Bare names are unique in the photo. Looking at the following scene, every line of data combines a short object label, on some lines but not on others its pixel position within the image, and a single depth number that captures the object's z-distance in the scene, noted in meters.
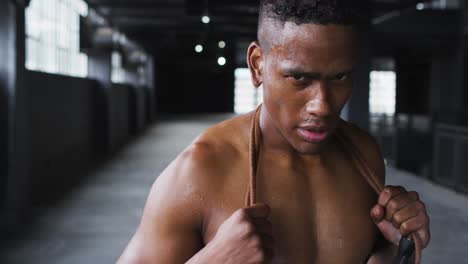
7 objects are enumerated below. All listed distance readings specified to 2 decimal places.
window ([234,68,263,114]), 28.23
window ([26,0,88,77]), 6.99
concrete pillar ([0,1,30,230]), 5.27
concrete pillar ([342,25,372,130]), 8.70
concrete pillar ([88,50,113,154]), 11.27
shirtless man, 1.19
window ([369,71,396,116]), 26.52
